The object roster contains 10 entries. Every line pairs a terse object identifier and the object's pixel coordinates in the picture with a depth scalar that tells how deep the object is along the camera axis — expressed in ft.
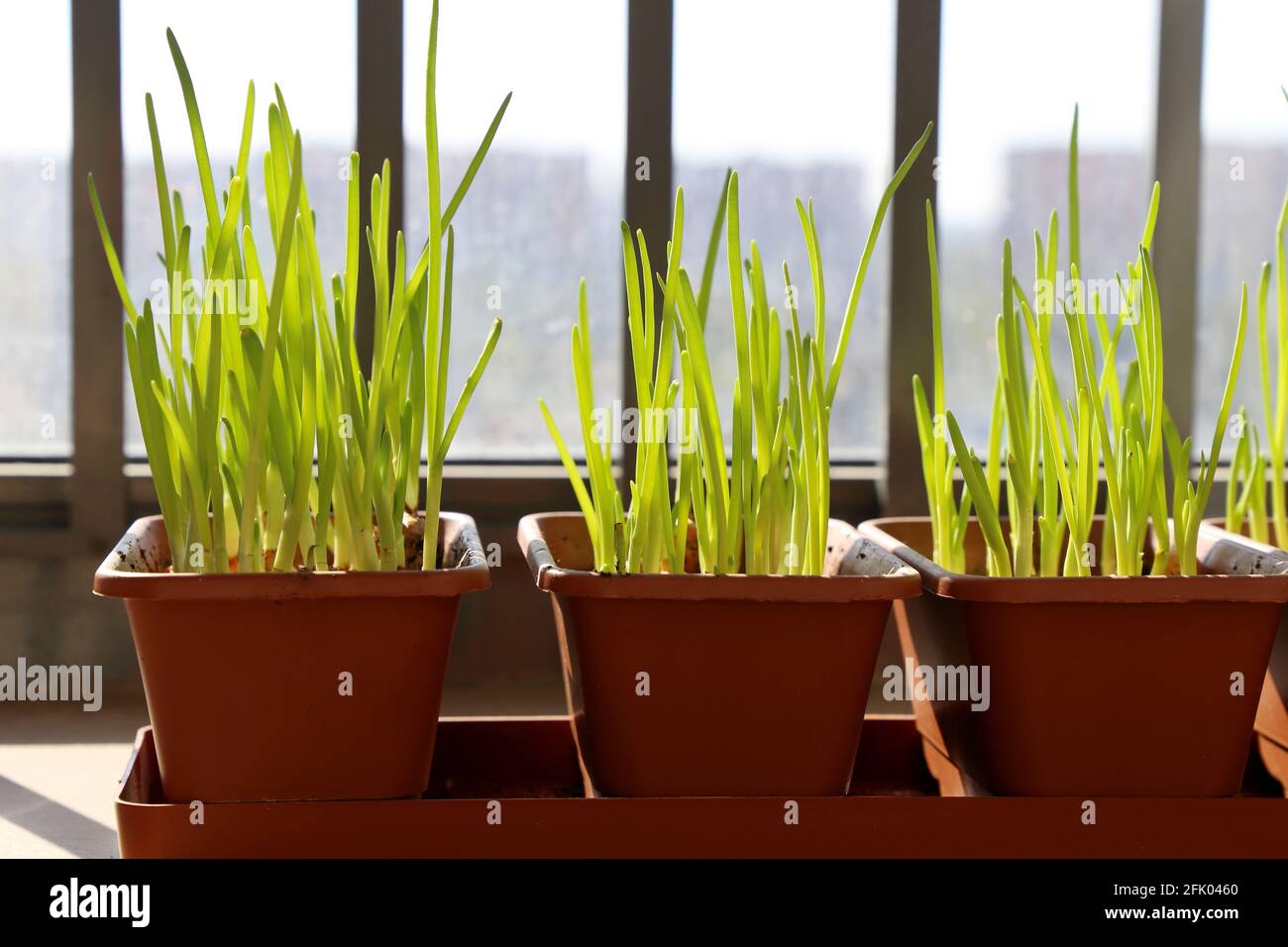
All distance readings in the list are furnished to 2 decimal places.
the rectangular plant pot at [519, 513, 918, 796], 2.54
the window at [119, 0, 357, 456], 4.94
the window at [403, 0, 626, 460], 5.12
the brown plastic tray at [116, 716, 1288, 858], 2.52
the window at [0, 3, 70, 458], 4.98
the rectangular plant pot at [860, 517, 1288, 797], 2.59
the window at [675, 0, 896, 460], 5.22
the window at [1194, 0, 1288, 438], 5.31
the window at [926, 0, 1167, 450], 5.21
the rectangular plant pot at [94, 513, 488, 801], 2.49
